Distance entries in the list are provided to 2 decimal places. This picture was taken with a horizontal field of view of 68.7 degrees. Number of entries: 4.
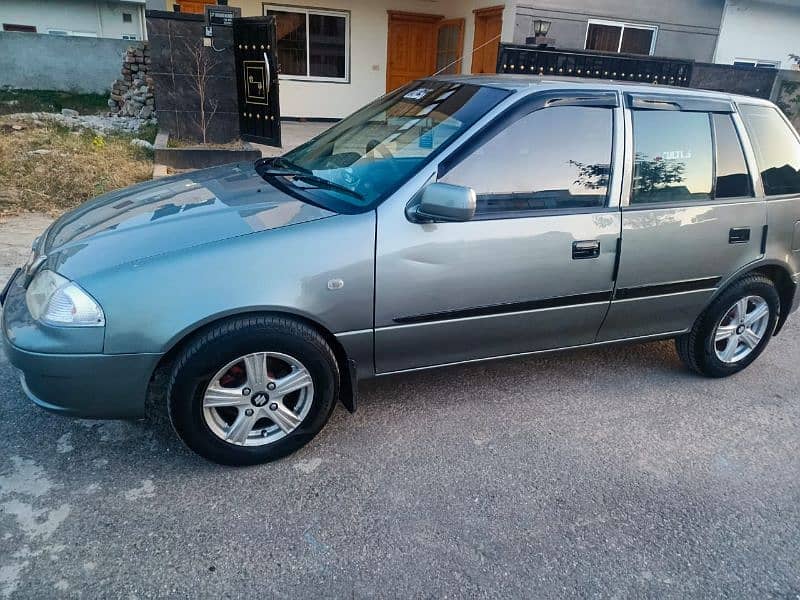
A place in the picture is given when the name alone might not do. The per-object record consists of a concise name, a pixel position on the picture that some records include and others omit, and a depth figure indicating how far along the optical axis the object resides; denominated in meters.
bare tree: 8.72
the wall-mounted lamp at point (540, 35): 10.69
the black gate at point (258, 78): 8.27
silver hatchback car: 2.45
